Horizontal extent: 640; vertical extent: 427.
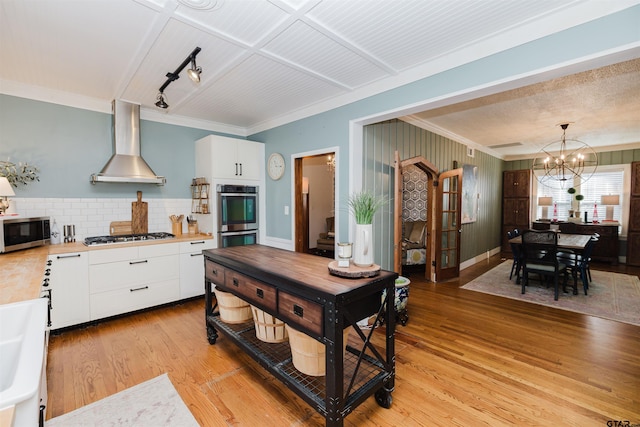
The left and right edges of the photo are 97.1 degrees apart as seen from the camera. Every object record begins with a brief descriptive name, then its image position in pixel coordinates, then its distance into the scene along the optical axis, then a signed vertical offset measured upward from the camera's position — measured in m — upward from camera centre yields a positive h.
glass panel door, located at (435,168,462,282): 4.85 -0.38
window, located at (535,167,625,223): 6.66 +0.26
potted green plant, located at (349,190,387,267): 1.92 -0.19
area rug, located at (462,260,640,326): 3.65 -1.38
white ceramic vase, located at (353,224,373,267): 1.92 -0.29
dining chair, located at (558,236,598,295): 4.33 -0.91
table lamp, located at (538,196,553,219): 7.55 +0.01
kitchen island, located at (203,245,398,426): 1.62 -0.70
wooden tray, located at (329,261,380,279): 1.82 -0.44
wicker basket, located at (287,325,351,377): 1.88 -1.01
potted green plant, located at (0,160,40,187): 3.04 +0.35
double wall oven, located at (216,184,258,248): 4.13 -0.16
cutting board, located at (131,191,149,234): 3.96 -0.18
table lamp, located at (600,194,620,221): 6.61 +0.04
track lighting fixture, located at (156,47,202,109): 2.33 +1.26
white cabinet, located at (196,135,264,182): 4.11 +0.70
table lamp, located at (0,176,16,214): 2.54 +0.12
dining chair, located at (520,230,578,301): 4.12 -0.79
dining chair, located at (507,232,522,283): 4.90 -0.94
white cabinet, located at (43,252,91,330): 2.94 -0.90
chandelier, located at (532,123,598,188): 6.59 +1.01
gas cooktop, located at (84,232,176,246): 3.31 -0.43
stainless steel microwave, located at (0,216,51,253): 2.57 -0.28
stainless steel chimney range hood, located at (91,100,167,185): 3.54 +0.67
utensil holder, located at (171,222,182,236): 4.14 -0.35
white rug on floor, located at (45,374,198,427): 1.85 -1.43
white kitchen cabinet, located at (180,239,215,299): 3.83 -0.88
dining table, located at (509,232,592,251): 4.21 -0.61
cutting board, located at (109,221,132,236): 3.79 -0.32
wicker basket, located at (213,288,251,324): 2.64 -0.98
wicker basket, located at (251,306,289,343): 2.31 -1.02
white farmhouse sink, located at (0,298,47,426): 0.71 -0.50
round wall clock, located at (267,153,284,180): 4.30 +0.59
